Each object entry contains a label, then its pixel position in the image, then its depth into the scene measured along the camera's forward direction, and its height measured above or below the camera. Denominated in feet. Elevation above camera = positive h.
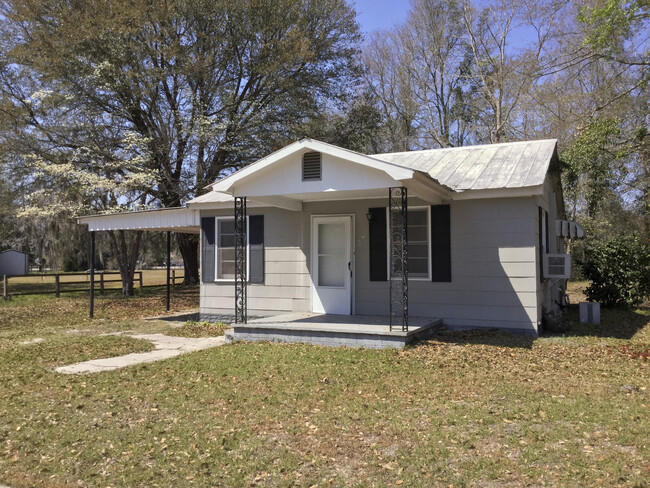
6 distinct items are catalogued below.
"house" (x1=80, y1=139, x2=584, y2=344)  28.27 +1.39
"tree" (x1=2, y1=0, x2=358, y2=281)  60.49 +23.94
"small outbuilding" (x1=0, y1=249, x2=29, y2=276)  148.36 +0.02
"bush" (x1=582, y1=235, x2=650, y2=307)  44.14 -1.18
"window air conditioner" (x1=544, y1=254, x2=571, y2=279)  33.45 -0.47
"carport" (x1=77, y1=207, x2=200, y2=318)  39.17 +3.25
